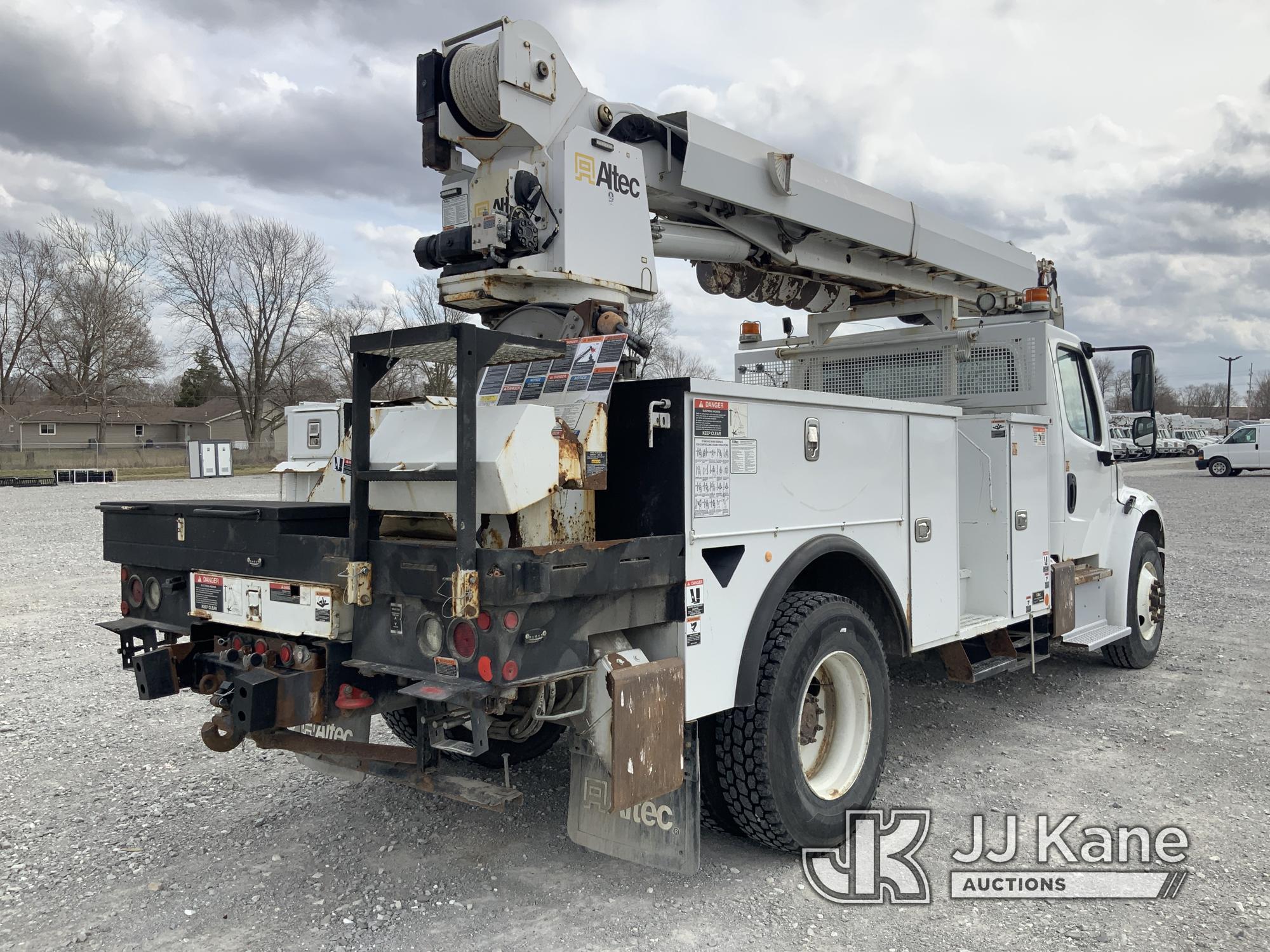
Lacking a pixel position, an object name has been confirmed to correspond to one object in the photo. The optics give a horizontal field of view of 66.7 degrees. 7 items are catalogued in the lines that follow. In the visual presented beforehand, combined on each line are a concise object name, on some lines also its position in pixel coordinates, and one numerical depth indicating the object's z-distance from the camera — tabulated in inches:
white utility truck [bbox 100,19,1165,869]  125.3
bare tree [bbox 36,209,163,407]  1984.5
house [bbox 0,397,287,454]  2252.7
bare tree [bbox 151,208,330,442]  2144.4
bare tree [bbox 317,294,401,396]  1918.1
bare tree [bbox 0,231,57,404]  2047.2
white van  1360.7
